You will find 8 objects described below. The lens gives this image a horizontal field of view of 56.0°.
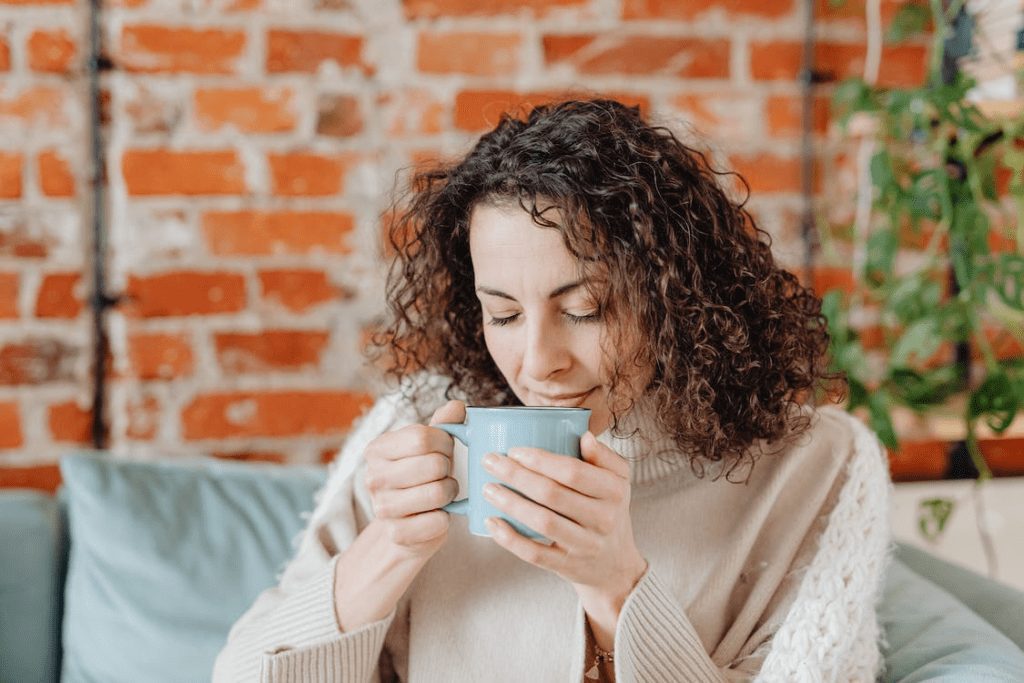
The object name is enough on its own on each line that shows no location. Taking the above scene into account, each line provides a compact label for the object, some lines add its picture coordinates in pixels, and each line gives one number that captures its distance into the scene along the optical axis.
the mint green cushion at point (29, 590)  1.26
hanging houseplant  1.46
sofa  1.24
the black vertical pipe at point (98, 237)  1.52
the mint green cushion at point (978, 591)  1.11
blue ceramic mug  0.75
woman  0.86
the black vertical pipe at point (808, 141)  1.74
